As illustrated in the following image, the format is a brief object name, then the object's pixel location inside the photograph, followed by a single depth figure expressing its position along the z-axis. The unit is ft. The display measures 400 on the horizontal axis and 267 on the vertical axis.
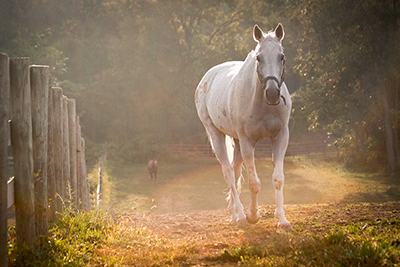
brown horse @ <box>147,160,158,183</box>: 122.01
